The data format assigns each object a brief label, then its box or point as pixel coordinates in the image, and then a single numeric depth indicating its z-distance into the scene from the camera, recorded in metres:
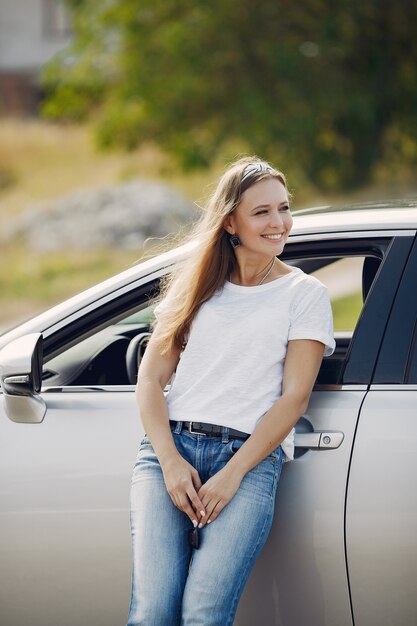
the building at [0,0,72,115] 49.26
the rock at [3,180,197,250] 23.44
